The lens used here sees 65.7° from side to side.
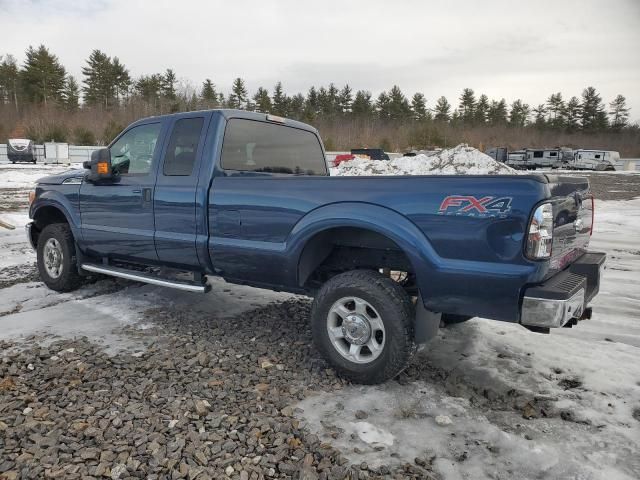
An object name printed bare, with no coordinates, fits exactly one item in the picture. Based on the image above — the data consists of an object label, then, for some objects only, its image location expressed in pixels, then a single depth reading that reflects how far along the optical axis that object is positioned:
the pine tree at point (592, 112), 83.75
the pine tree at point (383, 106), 80.19
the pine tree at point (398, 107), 79.25
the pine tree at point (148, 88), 67.85
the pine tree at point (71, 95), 63.91
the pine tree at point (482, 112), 85.75
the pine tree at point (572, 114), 84.75
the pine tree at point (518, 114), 86.38
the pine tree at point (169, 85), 70.34
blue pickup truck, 2.93
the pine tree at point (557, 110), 85.43
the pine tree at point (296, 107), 75.62
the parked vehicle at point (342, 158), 30.45
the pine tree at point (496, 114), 86.06
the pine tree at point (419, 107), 79.88
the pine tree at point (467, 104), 87.06
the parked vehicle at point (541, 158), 51.12
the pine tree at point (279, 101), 76.25
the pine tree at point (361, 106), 80.81
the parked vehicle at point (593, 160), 47.75
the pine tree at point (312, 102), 78.81
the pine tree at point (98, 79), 67.00
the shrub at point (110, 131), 42.83
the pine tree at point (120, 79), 67.75
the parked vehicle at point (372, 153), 34.52
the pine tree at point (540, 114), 87.38
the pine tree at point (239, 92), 78.94
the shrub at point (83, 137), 42.41
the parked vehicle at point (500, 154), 49.98
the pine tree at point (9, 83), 65.69
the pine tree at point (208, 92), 72.09
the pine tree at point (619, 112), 86.38
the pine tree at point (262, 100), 74.06
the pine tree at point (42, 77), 61.47
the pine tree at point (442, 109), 83.75
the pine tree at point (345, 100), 82.44
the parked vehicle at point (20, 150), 34.38
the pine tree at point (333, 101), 80.62
